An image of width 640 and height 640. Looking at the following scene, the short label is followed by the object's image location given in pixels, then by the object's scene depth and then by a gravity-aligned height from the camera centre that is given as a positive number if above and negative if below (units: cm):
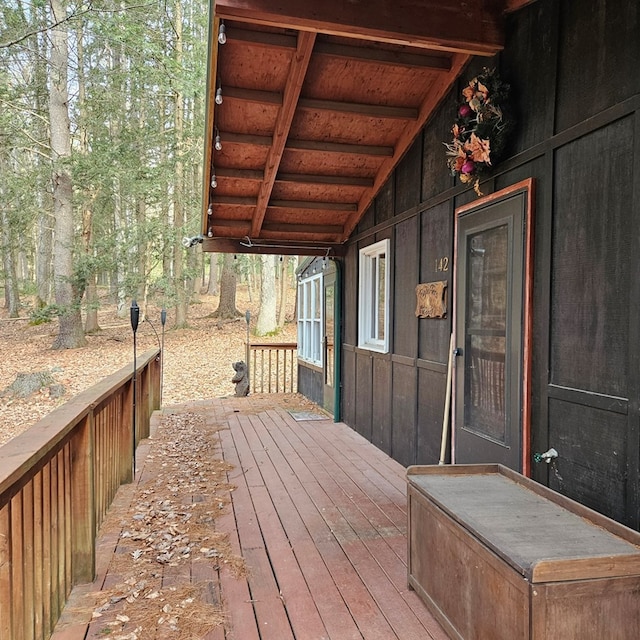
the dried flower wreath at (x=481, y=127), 276 +106
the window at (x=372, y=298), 520 +7
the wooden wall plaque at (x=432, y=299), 355 +4
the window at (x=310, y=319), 745 -26
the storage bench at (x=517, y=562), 139 -82
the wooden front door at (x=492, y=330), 264 -15
